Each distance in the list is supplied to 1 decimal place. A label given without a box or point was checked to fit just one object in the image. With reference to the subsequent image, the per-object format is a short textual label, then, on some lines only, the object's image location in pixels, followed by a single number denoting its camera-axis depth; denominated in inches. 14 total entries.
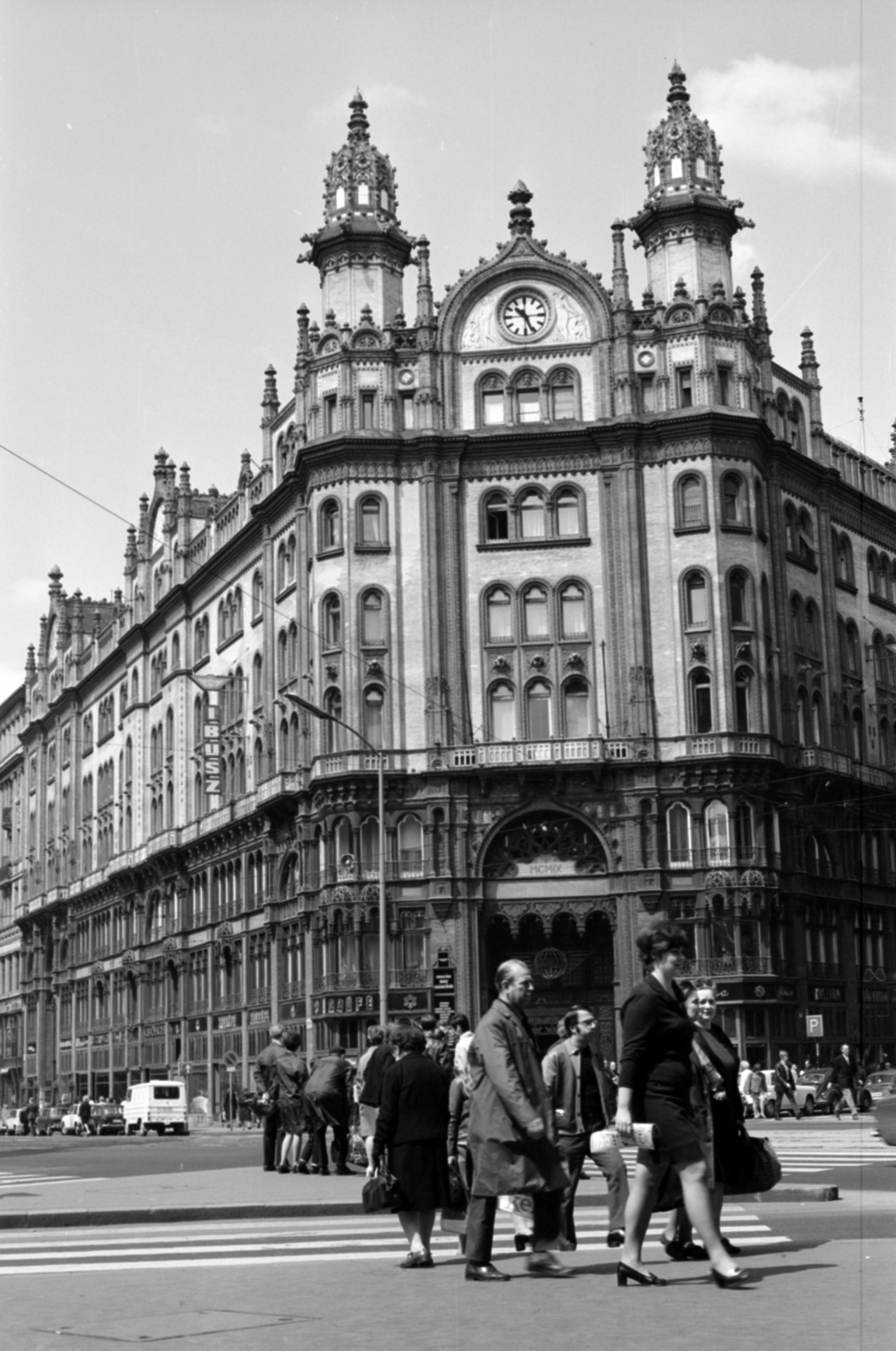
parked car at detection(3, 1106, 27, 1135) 3048.7
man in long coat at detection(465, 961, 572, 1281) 490.0
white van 2421.3
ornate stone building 2481.5
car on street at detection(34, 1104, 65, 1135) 2918.3
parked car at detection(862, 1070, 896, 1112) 2017.7
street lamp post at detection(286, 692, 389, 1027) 1914.4
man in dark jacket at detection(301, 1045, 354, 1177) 975.6
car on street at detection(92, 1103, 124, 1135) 2674.7
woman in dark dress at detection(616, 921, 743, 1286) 461.4
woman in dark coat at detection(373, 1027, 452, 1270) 536.1
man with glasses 620.1
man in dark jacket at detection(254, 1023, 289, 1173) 981.8
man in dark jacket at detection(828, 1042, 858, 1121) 2005.4
